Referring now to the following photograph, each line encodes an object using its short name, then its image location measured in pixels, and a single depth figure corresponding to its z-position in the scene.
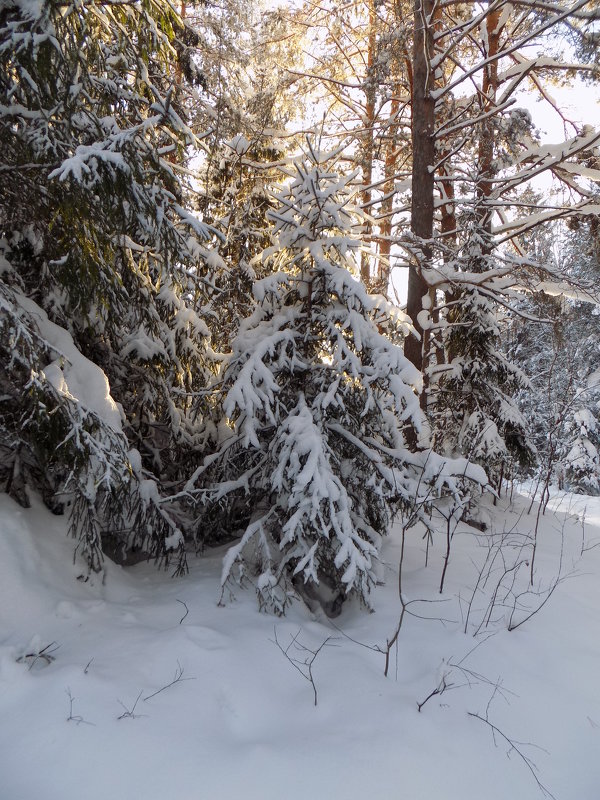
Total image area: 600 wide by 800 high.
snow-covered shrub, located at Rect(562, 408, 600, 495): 15.84
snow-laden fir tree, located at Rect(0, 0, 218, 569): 3.03
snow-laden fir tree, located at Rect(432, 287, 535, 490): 7.43
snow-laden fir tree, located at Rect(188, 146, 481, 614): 3.68
